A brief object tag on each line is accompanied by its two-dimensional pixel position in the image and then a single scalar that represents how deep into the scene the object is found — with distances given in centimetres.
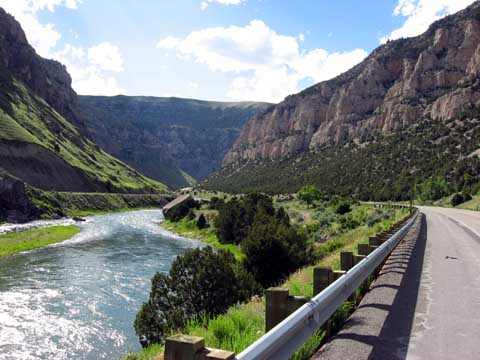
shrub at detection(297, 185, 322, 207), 7449
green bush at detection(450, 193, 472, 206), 6730
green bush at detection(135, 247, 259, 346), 1733
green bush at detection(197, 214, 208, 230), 6254
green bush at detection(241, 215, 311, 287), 2528
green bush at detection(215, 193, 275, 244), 4869
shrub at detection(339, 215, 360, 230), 4034
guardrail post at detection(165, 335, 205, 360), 282
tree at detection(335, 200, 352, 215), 5328
